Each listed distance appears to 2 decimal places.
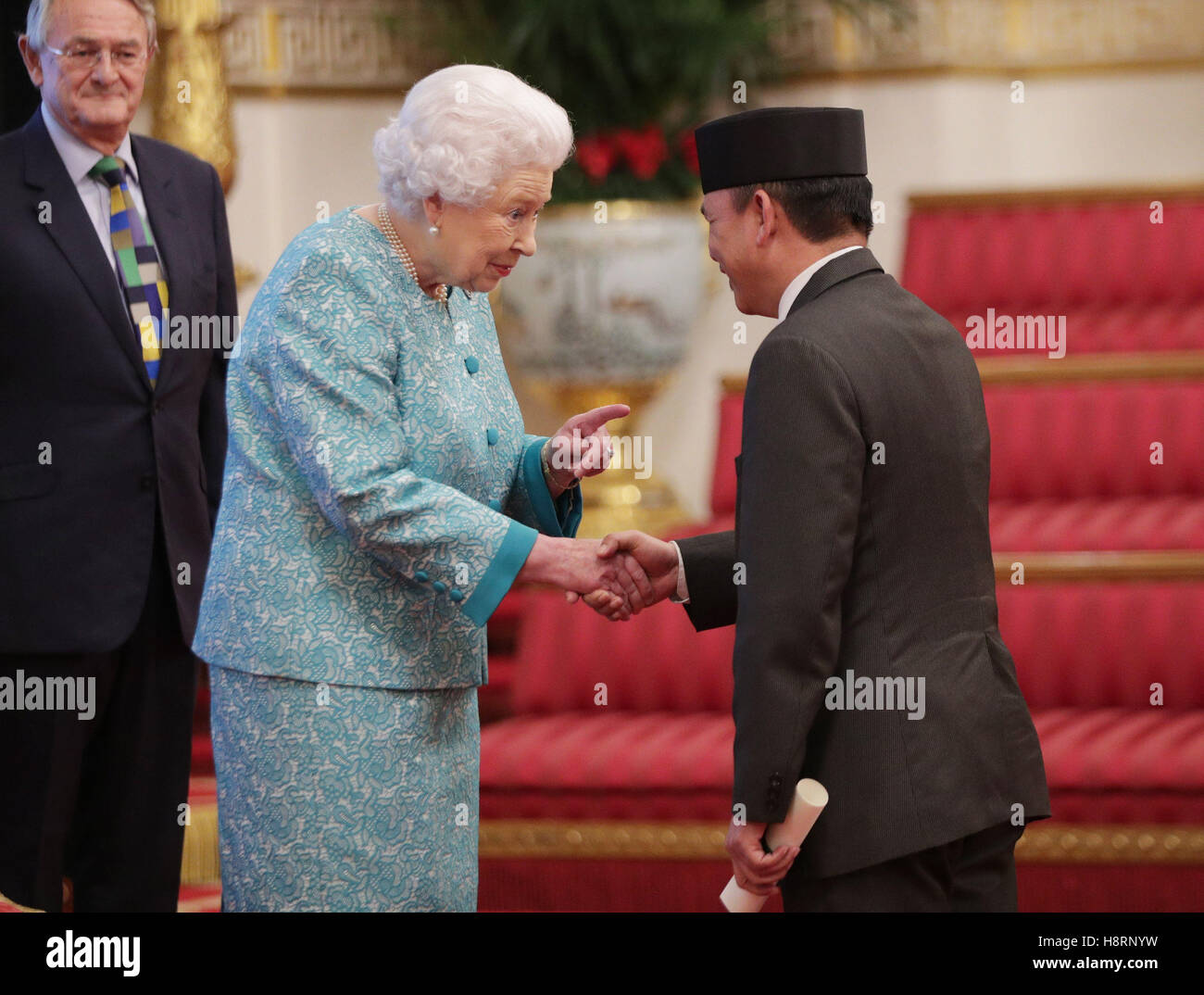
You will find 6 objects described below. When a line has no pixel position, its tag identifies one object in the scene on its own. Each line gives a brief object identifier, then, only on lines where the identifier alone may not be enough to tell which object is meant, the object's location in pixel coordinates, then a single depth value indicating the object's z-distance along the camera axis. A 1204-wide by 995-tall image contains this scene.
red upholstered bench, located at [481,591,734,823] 7.36
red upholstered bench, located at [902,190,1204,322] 10.77
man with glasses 5.64
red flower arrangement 12.31
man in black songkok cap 3.85
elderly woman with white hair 4.11
